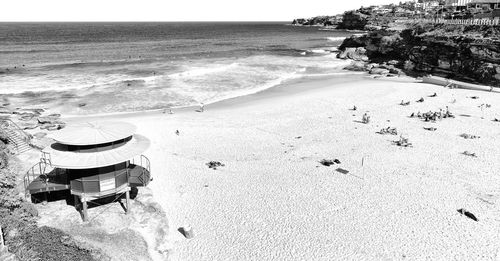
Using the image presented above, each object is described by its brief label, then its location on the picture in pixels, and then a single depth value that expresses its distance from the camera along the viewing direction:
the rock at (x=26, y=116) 28.17
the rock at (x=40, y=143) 22.00
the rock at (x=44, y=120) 27.20
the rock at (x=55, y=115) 29.54
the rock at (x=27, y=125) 26.05
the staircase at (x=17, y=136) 21.46
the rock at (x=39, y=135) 23.98
